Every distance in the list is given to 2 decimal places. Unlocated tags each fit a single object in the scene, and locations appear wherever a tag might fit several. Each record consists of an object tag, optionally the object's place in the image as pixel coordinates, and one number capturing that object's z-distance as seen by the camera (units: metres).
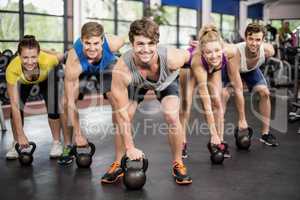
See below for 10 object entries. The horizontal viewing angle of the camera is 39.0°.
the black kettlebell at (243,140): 2.71
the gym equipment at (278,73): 7.10
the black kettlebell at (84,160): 2.24
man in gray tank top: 1.71
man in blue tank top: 2.02
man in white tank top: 2.47
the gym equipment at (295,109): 3.83
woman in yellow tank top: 2.21
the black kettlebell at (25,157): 2.31
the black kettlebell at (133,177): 1.84
